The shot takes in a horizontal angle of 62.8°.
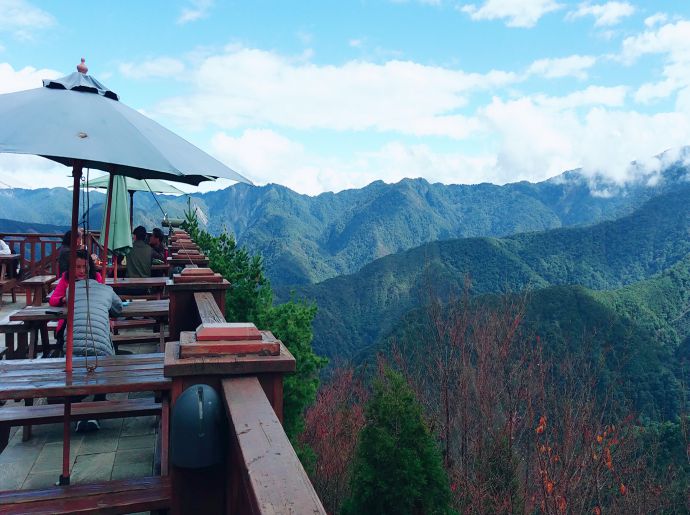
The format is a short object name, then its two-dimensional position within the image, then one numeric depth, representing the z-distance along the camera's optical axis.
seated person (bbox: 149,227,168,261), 8.84
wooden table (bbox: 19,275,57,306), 6.66
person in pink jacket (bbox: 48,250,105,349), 4.04
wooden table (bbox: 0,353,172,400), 2.41
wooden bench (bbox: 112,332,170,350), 5.27
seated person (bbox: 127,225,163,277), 7.37
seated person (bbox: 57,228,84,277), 4.64
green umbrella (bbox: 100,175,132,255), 6.32
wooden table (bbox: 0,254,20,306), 8.27
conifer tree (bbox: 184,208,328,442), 5.90
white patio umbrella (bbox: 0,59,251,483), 2.12
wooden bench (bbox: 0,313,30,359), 4.23
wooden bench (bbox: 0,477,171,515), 2.29
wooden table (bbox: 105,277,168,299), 5.76
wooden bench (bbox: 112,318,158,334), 5.44
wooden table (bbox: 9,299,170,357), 4.15
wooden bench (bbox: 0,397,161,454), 2.93
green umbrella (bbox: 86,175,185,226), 8.90
